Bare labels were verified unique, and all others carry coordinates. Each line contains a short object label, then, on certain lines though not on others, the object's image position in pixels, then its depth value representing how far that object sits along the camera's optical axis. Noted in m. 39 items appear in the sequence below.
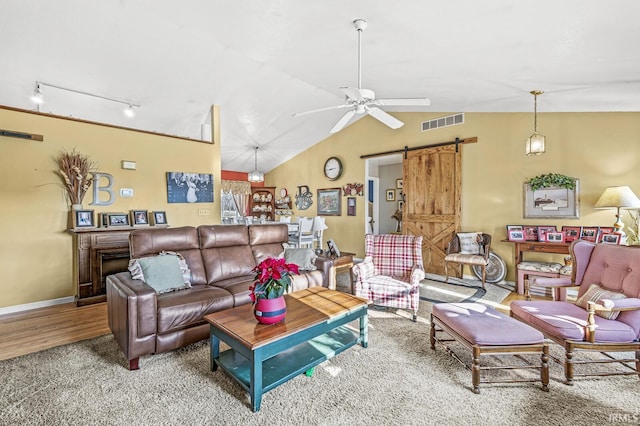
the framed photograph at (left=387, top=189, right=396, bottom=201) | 8.72
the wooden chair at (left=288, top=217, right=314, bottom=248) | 6.31
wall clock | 7.32
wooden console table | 4.12
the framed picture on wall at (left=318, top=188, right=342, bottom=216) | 7.42
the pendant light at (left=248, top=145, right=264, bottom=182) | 7.91
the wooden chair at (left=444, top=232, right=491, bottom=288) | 4.68
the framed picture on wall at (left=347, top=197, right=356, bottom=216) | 7.11
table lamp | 3.57
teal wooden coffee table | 1.86
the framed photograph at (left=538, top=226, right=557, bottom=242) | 4.41
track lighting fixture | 3.90
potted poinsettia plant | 2.08
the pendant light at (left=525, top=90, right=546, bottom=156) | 3.92
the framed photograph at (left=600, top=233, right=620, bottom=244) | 3.78
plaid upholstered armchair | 3.33
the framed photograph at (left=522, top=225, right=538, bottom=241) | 4.55
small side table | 3.95
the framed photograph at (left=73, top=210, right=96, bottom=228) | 3.89
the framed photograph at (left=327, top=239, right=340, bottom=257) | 4.30
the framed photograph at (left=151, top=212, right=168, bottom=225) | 4.64
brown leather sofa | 2.31
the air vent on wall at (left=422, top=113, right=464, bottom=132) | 5.33
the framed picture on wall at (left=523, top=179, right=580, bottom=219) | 4.30
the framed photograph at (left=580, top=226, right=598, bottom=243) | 4.06
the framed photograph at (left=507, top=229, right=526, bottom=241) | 4.59
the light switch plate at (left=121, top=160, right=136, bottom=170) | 4.39
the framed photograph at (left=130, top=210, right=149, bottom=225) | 4.45
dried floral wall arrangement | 3.87
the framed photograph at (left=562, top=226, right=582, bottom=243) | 4.22
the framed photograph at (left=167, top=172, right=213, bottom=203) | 4.87
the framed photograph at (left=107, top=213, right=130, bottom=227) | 4.22
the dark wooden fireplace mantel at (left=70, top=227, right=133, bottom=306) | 3.84
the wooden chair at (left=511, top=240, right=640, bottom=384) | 2.12
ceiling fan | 2.66
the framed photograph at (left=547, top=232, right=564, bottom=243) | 4.29
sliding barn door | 5.43
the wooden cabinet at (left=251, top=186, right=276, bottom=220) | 9.32
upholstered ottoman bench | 2.01
